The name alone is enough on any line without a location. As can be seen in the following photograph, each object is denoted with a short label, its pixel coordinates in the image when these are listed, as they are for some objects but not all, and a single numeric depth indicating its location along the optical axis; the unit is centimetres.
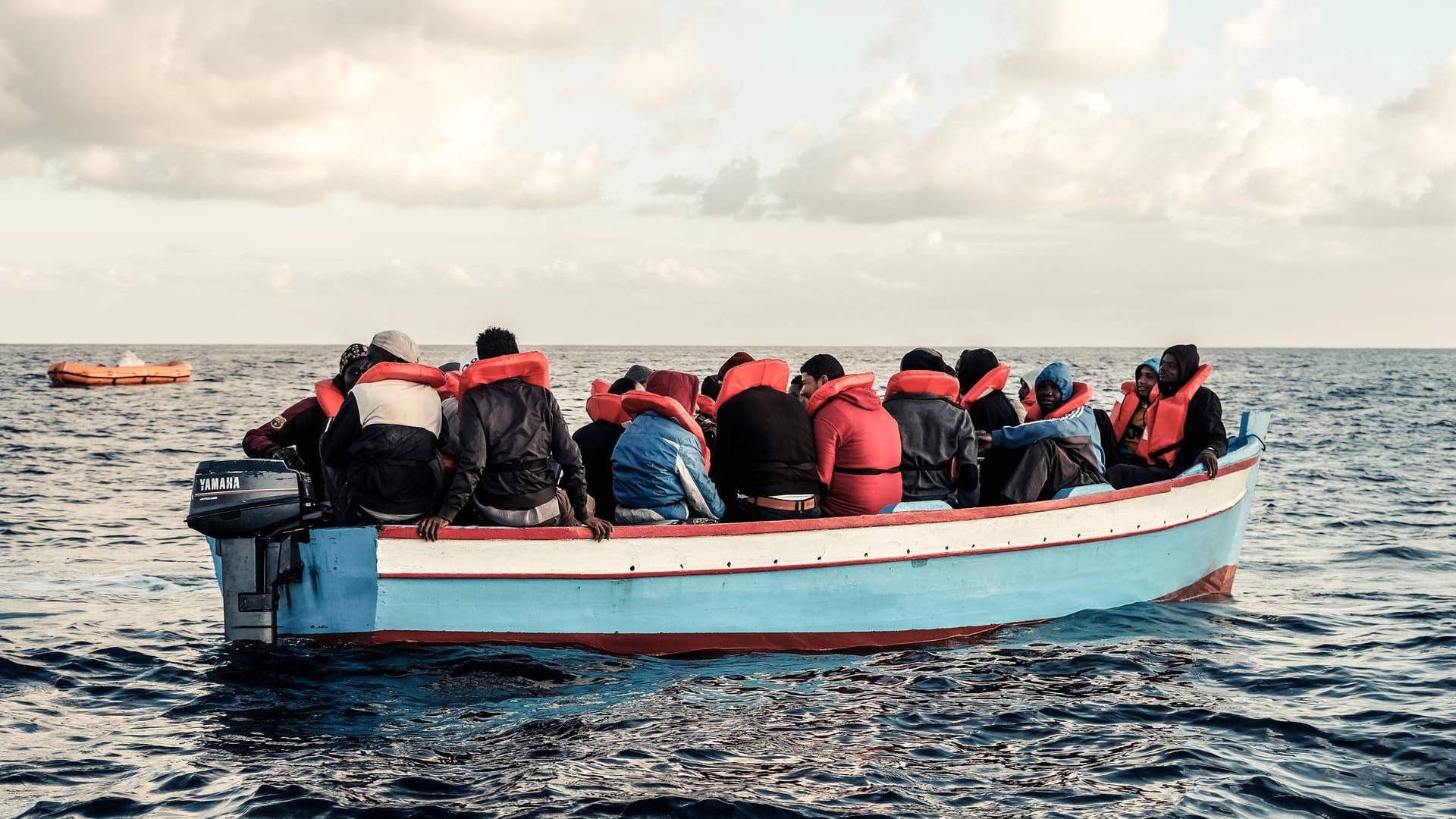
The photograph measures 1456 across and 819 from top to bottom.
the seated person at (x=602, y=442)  910
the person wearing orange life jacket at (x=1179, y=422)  1097
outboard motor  779
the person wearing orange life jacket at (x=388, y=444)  777
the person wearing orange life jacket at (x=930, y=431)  918
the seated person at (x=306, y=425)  856
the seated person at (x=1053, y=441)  938
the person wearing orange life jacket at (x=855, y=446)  885
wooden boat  790
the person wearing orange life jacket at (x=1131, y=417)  1170
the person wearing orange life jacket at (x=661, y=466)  837
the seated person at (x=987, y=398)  973
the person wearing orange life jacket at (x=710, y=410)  979
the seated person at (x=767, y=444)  864
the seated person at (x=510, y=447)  776
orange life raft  5541
